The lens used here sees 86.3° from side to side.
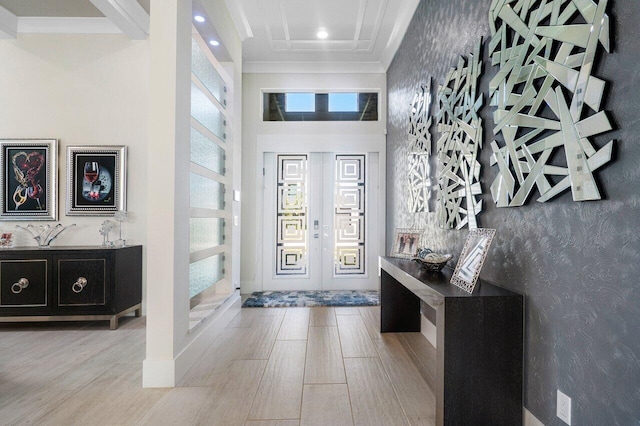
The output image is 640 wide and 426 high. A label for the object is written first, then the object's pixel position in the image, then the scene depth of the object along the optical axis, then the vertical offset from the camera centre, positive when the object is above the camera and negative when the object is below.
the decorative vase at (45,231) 3.73 -0.19
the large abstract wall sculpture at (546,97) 1.23 +0.50
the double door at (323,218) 5.13 -0.05
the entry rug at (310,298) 4.32 -1.13
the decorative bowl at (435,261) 2.34 -0.32
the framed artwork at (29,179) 3.76 +0.38
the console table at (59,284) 3.34 -0.70
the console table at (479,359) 1.61 -0.69
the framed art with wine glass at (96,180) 3.79 +0.38
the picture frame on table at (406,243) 3.17 -0.27
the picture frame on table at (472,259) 1.78 -0.24
